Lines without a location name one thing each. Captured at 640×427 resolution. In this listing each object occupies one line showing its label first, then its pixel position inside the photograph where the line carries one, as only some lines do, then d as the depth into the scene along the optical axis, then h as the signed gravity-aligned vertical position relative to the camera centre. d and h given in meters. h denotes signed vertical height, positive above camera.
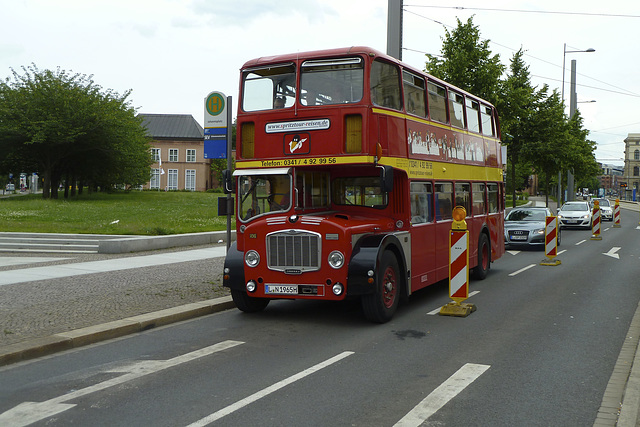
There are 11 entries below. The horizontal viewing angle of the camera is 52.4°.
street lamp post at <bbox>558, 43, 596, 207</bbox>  45.12 +6.22
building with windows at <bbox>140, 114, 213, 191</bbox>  96.69 +4.08
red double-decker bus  8.71 +0.09
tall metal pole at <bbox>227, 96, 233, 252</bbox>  11.45 +1.07
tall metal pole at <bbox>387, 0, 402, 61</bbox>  16.39 +4.08
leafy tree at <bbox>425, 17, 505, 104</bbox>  28.11 +5.35
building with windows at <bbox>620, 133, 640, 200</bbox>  163.25 +6.66
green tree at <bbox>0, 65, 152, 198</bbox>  42.59 +3.92
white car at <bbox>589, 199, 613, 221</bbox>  45.94 -1.79
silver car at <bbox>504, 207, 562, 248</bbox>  21.39 -1.32
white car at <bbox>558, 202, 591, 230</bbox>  33.34 -1.50
